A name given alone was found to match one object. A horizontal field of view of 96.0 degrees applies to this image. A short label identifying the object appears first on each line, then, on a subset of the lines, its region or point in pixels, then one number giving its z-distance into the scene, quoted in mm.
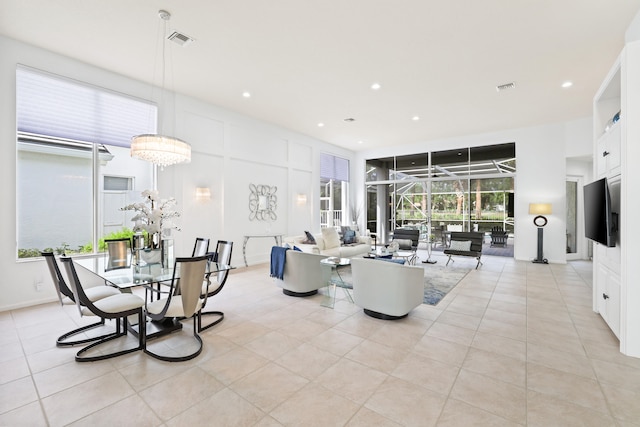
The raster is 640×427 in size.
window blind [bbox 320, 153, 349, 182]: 8977
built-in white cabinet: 2533
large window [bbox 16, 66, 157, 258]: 3934
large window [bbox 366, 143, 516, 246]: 8047
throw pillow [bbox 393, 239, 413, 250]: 7527
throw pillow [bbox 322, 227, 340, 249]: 6590
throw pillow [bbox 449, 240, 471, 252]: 6711
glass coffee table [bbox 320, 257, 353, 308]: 3879
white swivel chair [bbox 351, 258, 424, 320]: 3258
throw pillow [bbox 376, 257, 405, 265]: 5209
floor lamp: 6973
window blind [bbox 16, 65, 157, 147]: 3896
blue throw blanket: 4266
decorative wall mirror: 6734
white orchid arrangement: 3215
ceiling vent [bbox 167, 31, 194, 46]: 3469
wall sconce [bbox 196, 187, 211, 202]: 5672
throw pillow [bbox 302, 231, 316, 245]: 6105
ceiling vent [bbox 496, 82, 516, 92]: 4877
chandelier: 3396
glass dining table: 2625
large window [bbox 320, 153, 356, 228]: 9109
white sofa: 5816
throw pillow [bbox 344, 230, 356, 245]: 7340
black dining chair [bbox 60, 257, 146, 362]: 2436
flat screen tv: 2870
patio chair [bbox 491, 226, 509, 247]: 8281
